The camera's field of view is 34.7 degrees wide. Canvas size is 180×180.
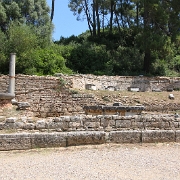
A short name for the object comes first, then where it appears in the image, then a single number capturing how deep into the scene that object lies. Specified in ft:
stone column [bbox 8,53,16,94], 52.60
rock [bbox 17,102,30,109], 48.95
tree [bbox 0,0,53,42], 85.56
